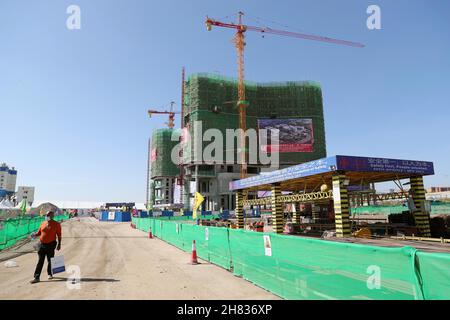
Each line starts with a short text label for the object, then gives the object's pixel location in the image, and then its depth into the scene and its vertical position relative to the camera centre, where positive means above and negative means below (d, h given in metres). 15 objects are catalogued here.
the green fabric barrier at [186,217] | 54.96 -2.57
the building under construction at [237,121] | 98.56 +28.43
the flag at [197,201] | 24.18 +0.21
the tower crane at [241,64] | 92.88 +45.79
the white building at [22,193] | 113.94 +4.61
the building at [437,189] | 144.00 +6.53
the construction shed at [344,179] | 19.36 +1.99
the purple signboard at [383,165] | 19.06 +2.54
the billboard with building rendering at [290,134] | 100.62 +23.85
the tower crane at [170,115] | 151.88 +46.34
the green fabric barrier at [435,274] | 3.77 -0.97
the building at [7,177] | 182.85 +17.78
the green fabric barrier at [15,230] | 18.39 -1.98
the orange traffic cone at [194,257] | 11.89 -2.18
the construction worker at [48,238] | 8.92 -1.03
